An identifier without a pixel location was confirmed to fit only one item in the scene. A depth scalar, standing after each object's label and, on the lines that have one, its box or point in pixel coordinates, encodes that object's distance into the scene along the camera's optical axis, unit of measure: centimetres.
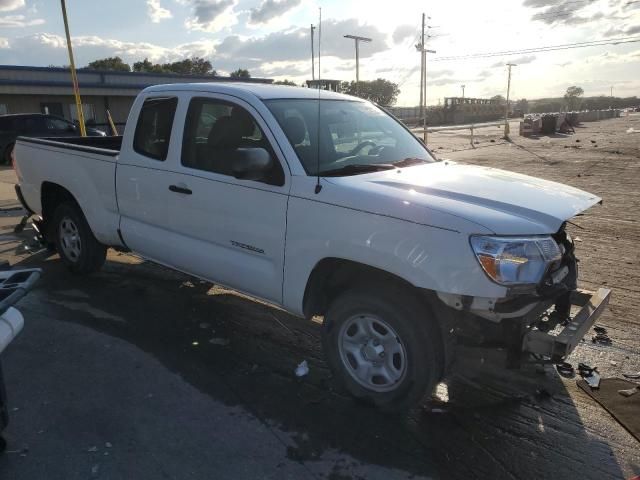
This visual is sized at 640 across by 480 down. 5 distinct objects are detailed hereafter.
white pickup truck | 295
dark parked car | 2000
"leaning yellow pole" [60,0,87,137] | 1470
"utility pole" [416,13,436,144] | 3139
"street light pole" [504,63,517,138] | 3222
